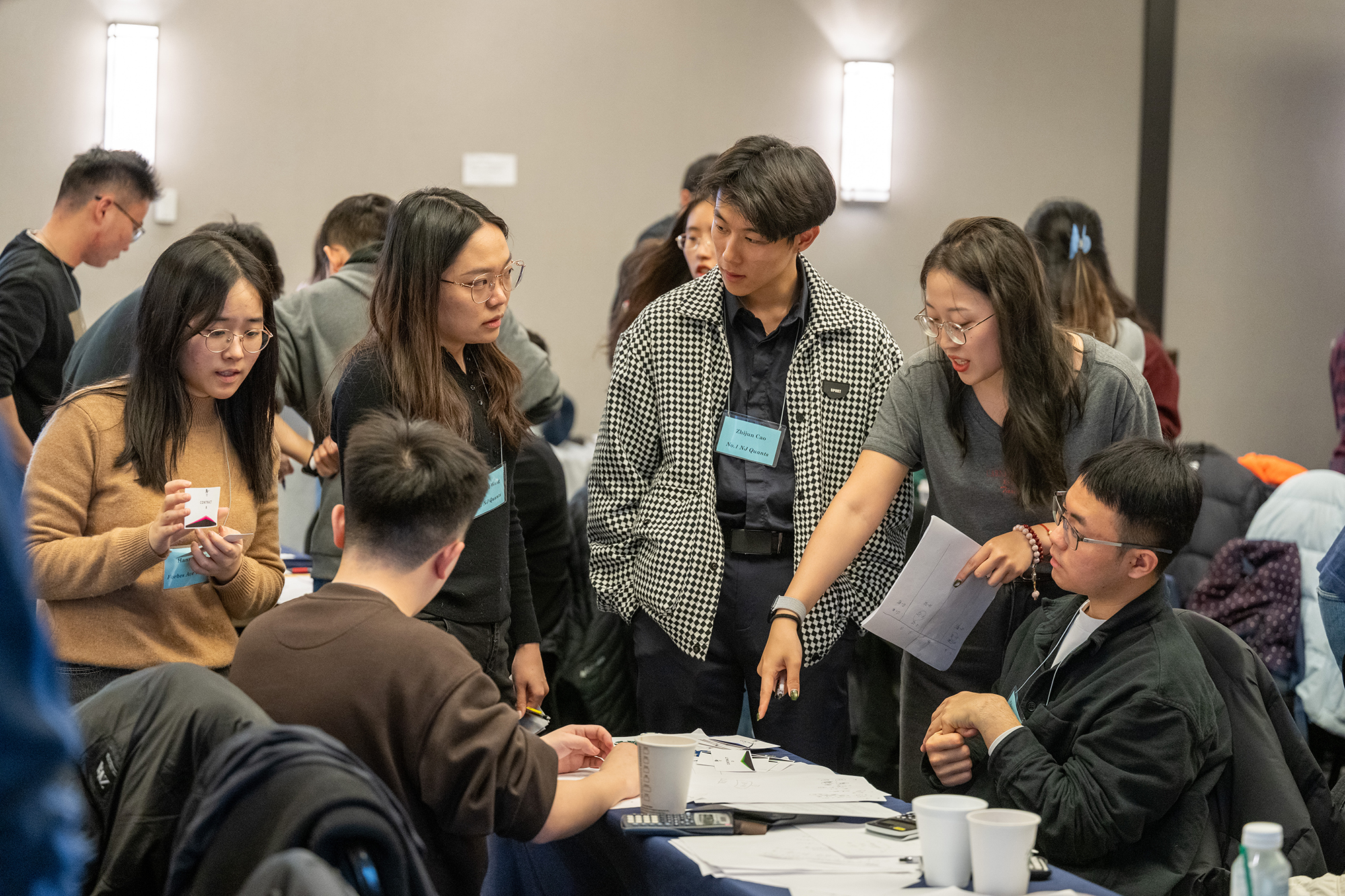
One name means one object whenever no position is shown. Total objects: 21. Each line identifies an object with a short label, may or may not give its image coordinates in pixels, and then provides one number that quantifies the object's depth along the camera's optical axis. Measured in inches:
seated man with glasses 190.3
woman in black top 202.6
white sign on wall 367.4
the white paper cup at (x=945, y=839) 181.3
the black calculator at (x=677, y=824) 187.5
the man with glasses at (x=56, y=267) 238.2
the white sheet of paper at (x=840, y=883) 181.4
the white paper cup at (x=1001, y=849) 179.5
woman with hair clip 244.2
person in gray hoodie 237.5
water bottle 176.2
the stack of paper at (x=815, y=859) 182.3
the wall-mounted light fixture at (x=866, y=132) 386.4
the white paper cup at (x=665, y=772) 188.6
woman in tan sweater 197.2
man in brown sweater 181.8
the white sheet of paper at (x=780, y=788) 192.1
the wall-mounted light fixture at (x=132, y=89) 341.1
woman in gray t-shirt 204.3
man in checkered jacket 210.4
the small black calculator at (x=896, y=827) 187.5
